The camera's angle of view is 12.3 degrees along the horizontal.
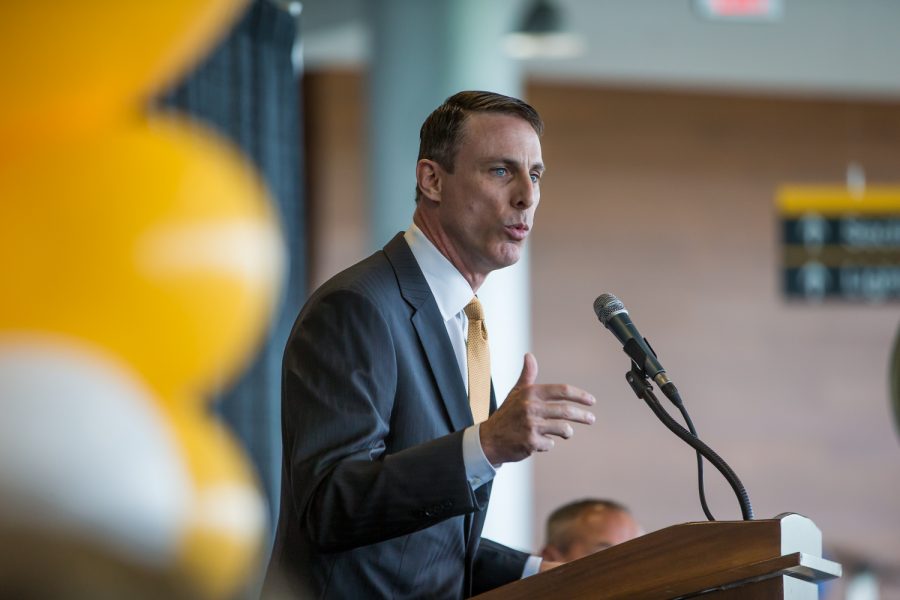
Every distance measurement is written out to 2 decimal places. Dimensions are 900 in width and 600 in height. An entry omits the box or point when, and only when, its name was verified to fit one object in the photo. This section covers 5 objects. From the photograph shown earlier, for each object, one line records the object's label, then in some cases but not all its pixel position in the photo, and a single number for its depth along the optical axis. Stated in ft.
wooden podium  16.49
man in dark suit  16.89
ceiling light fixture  38.46
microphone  17.09
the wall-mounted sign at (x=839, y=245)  52.05
